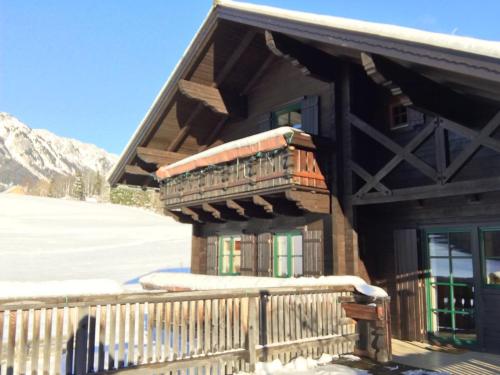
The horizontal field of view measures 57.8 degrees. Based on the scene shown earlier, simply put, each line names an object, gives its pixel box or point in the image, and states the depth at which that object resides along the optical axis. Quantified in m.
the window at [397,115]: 10.27
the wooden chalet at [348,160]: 7.78
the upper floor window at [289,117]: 12.48
